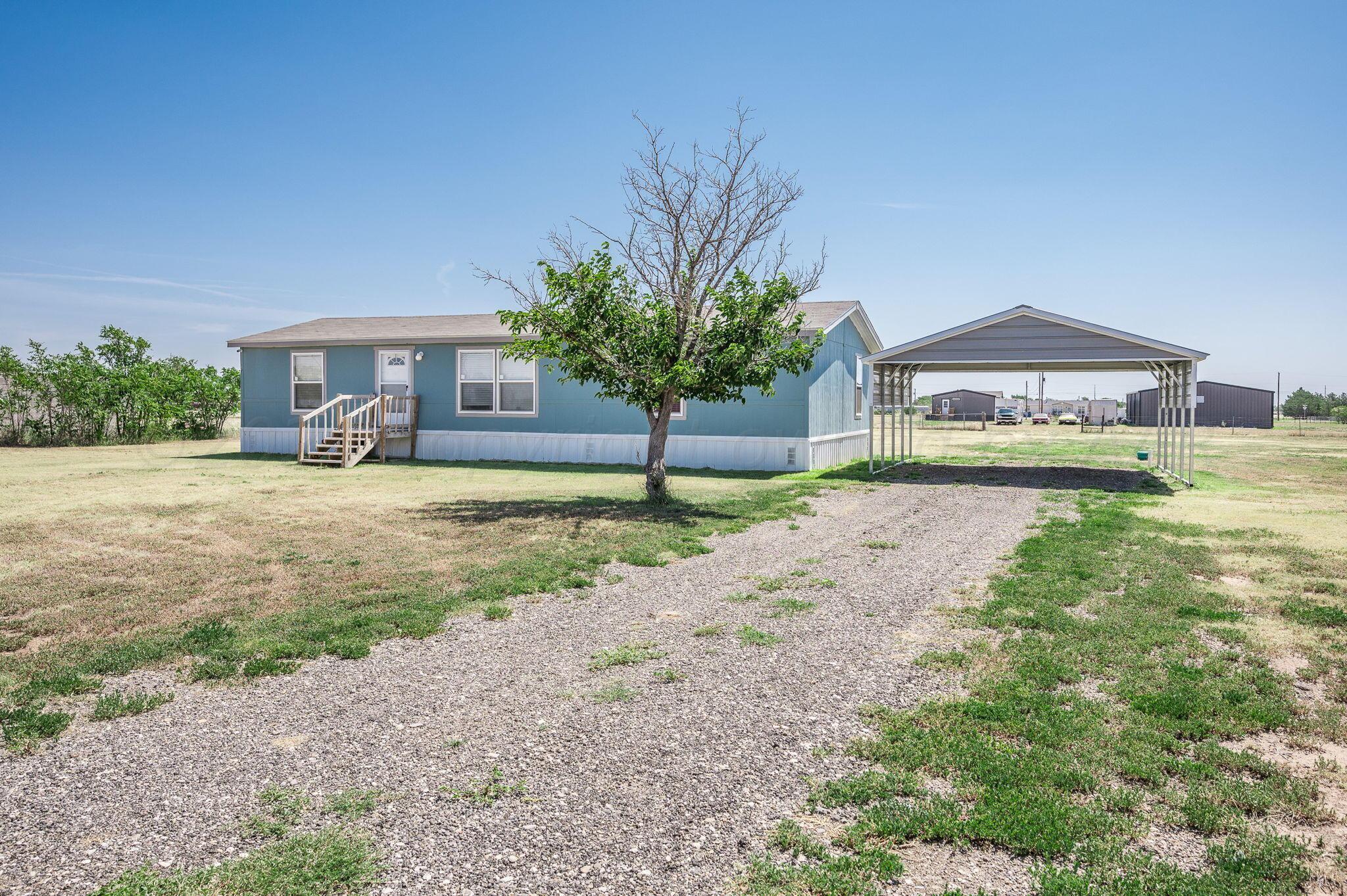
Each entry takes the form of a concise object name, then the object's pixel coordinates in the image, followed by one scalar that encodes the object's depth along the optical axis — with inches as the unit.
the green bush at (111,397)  876.6
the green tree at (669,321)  414.3
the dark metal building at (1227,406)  1929.1
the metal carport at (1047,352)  567.5
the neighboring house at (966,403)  2518.5
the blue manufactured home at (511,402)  653.3
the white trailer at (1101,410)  2659.9
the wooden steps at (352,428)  681.6
